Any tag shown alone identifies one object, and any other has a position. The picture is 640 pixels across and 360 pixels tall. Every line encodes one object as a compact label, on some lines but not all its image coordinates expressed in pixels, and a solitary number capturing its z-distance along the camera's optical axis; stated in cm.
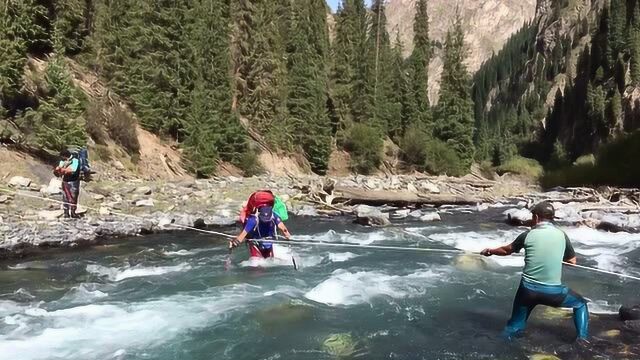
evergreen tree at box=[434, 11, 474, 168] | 6188
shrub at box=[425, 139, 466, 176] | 5709
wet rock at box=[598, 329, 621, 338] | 813
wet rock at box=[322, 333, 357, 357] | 792
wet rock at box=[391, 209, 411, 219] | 2423
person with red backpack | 1230
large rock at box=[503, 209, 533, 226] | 2220
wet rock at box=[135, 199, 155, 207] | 2020
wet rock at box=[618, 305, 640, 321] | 877
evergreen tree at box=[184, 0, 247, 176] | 3153
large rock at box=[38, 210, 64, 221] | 1639
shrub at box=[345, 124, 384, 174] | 5188
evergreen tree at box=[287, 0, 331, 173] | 4772
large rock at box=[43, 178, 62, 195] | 1895
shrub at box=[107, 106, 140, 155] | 2825
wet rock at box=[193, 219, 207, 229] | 1902
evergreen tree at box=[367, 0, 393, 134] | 5900
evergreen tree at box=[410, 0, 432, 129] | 6375
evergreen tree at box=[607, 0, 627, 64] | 11169
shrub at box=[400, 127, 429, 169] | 5728
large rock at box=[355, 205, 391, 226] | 2160
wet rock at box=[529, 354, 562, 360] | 729
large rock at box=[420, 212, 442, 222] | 2344
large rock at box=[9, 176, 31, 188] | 1900
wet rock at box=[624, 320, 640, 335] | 831
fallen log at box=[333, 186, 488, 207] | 2697
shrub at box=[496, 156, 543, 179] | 7312
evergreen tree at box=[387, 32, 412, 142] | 6189
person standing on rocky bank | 1660
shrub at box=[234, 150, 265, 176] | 3612
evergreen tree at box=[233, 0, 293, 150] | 4453
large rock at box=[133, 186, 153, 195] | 2169
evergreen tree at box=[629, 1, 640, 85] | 10306
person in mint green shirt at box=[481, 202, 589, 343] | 760
